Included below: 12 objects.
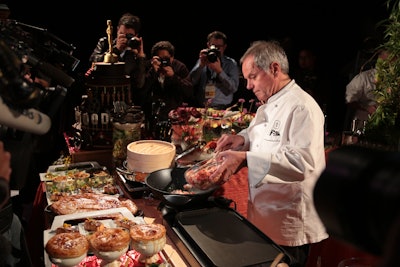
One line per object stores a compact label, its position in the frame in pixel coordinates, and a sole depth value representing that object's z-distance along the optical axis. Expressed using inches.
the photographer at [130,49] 140.7
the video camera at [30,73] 43.9
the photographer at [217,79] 191.8
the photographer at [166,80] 161.9
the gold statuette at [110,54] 108.6
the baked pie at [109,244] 57.1
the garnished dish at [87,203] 77.2
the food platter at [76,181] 90.4
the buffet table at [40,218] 83.0
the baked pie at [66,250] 55.6
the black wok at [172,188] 72.9
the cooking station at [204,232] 59.7
